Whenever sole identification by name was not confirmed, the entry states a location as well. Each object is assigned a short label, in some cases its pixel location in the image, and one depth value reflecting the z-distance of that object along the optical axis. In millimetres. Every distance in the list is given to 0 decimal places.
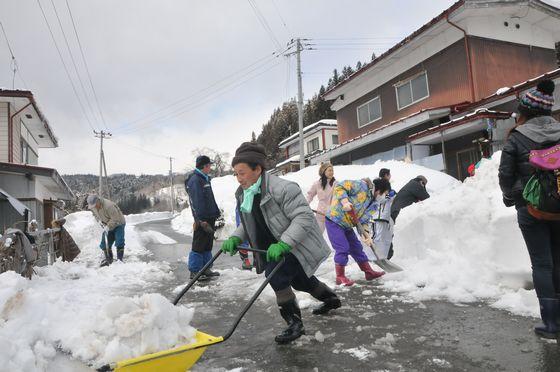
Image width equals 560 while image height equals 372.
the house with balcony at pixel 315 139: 36844
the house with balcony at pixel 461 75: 14172
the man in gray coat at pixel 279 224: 3409
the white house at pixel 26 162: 12938
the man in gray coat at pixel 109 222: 8562
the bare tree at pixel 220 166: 74125
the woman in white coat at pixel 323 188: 6562
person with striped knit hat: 3027
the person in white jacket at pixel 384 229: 6676
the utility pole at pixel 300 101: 24562
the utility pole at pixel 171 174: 69050
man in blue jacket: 6578
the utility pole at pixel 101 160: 39844
